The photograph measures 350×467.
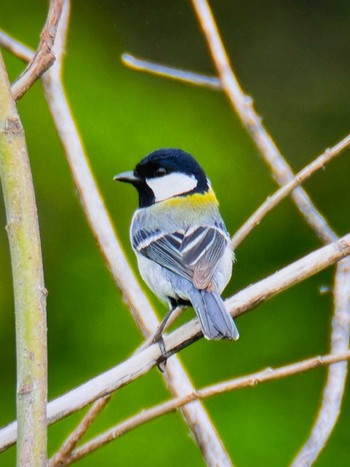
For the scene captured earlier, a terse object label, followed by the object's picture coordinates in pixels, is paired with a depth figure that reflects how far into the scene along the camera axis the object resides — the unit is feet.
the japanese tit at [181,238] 10.17
